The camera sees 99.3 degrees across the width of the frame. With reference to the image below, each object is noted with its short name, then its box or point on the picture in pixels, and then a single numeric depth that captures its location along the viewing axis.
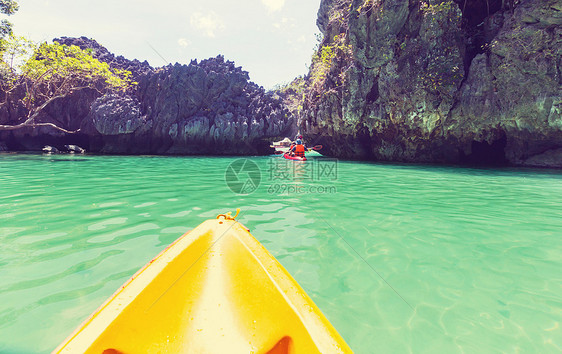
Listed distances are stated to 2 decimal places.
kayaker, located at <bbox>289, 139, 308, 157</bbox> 16.17
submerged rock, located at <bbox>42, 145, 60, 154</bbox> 25.24
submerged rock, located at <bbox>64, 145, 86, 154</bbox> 27.16
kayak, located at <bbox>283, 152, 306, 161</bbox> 16.16
